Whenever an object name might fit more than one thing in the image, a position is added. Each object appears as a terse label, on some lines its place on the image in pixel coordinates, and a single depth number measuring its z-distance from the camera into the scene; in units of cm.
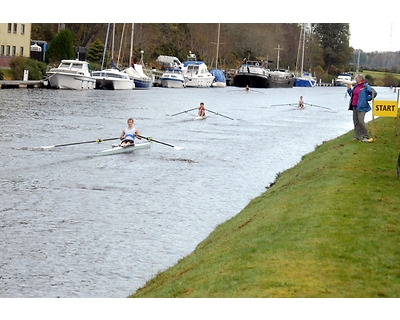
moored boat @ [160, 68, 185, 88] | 11312
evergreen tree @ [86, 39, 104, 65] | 10844
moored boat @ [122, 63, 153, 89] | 10200
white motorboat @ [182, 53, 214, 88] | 12181
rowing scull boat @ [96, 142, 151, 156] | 3580
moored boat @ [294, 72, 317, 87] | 17612
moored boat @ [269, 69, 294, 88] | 14323
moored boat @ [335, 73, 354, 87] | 19232
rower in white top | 3678
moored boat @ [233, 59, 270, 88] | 13588
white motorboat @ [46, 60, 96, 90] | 8362
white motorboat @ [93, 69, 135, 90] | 9331
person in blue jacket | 2711
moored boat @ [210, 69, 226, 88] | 12988
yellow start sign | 2725
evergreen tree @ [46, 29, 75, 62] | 9262
